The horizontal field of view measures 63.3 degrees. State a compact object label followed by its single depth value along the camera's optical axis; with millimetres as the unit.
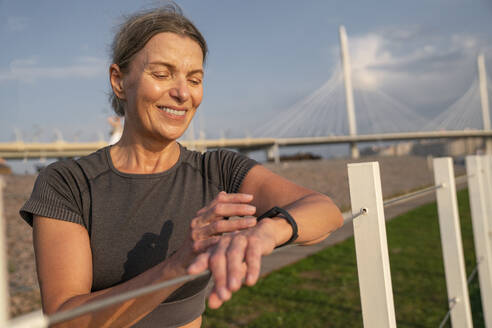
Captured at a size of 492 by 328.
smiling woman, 817
